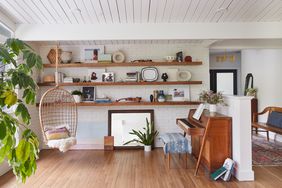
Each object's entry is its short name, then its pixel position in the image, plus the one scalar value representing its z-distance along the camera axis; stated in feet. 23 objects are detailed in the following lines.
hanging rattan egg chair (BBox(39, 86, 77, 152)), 16.16
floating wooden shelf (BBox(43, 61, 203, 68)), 16.46
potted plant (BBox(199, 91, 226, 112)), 12.48
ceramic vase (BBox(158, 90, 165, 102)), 16.57
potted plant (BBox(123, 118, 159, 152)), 16.17
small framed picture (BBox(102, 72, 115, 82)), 17.02
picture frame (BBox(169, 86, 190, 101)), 17.12
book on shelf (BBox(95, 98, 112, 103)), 16.60
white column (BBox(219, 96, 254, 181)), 10.91
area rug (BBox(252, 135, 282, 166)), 13.51
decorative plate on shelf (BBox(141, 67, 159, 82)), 17.05
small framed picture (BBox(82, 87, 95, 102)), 17.15
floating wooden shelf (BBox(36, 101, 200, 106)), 16.39
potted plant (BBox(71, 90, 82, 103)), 16.44
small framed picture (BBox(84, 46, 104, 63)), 17.02
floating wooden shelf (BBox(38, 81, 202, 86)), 16.46
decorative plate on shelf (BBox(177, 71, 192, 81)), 17.05
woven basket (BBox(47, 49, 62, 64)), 16.99
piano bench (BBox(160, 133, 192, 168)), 12.42
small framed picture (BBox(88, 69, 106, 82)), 17.04
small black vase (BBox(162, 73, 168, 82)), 16.85
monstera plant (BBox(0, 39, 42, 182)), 5.02
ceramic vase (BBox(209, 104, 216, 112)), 12.62
